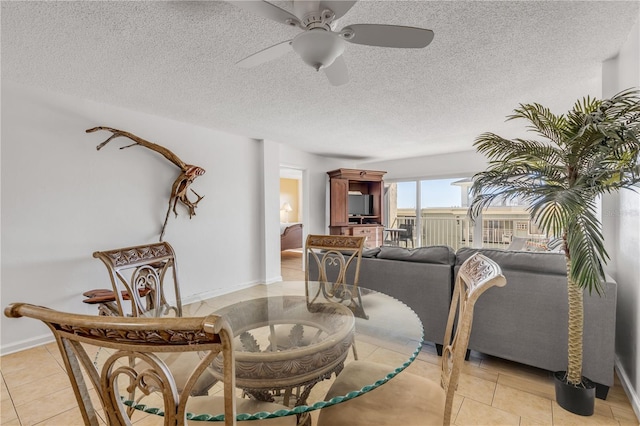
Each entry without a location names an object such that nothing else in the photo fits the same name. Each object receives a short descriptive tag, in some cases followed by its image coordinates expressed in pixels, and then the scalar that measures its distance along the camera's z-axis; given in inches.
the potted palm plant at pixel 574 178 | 57.1
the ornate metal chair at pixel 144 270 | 66.6
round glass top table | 42.4
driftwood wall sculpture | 132.9
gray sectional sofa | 71.8
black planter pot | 66.4
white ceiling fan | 53.7
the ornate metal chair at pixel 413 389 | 40.5
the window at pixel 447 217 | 229.0
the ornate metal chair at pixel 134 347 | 22.6
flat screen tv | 255.4
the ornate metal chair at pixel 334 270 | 79.0
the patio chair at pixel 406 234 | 259.3
